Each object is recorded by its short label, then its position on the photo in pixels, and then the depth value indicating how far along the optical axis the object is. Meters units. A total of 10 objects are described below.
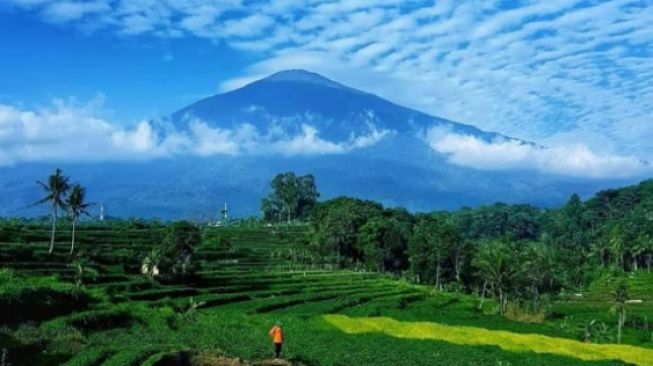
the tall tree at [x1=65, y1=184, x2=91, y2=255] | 80.25
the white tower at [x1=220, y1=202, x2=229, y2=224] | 177.10
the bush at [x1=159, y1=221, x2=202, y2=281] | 73.19
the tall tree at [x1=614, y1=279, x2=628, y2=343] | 75.19
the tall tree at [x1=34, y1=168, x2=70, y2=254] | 79.69
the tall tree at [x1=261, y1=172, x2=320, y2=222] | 182.25
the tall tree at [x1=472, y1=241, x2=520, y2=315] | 80.69
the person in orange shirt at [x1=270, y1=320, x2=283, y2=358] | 31.81
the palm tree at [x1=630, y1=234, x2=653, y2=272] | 140.25
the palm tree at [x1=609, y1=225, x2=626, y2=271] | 142.25
